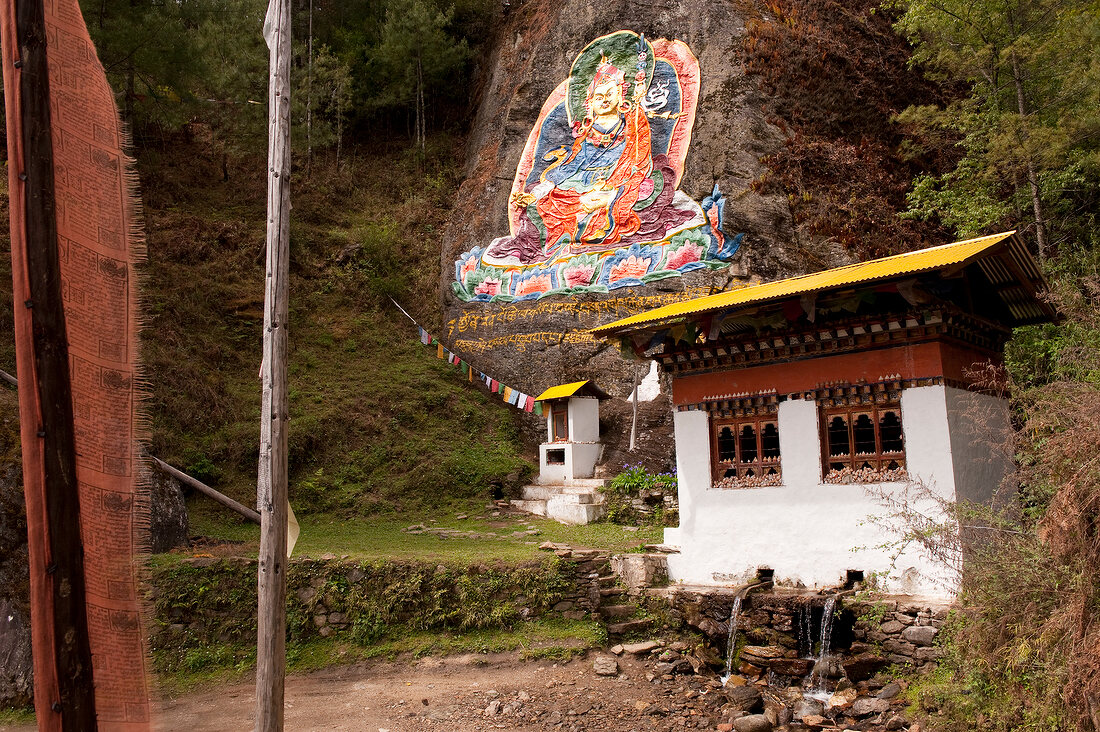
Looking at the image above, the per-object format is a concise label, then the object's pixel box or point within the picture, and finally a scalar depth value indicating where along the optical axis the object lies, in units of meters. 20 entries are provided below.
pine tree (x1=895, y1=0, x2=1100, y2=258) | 13.19
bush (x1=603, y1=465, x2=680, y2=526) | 14.74
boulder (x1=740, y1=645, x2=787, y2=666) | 9.55
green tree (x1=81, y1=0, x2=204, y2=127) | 17.67
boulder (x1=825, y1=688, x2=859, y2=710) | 8.34
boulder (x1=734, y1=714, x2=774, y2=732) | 8.08
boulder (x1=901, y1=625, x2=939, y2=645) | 8.50
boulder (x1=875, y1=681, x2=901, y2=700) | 8.25
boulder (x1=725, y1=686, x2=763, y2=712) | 8.74
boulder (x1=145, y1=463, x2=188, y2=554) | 11.54
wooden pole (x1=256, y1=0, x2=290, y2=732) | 5.34
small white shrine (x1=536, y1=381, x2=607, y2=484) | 16.95
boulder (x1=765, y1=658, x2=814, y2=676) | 9.26
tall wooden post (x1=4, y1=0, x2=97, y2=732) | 2.25
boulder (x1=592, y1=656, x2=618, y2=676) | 9.77
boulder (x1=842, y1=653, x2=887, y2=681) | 8.79
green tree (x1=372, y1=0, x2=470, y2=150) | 27.34
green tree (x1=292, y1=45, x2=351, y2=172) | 24.62
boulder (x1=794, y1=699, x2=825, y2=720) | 8.26
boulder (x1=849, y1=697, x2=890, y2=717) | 8.01
